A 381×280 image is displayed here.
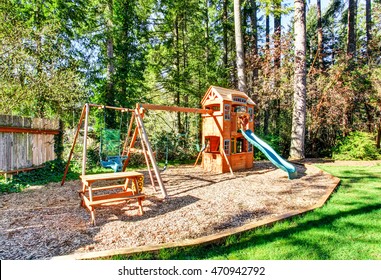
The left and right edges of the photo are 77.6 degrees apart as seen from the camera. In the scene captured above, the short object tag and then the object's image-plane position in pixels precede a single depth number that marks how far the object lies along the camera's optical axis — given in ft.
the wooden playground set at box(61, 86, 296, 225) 22.11
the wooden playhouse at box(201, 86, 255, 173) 28.32
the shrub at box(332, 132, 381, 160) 38.11
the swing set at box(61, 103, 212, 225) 14.16
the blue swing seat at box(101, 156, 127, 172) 21.04
